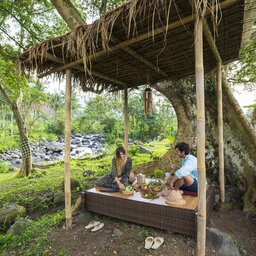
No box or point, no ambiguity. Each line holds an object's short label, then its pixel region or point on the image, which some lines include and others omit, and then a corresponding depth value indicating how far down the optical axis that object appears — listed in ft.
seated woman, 10.68
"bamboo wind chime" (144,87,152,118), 11.75
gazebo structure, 6.23
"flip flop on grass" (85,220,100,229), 9.34
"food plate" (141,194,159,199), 9.09
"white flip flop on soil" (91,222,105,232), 9.06
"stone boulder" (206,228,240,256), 7.44
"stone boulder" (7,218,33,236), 9.57
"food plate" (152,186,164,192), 9.59
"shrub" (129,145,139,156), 26.96
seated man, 8.96
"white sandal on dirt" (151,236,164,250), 7.45
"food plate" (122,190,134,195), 9.51
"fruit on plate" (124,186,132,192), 9.59
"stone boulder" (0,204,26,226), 11.31
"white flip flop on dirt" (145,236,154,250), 7.52
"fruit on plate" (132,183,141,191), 10.35
